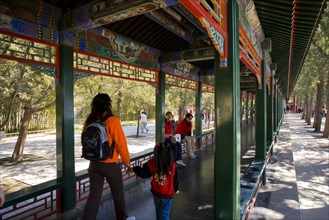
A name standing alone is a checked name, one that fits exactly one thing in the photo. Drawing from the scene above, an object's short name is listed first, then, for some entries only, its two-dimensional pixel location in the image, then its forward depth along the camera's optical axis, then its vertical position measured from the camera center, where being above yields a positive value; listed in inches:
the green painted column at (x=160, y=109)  257.0 -0.4
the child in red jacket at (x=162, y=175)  100.9 -30.2
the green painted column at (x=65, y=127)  145.6 -11.5
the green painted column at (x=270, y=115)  317.6 -9.5
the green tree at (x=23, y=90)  307.9 +27.9
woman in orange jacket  108.1 -24.9
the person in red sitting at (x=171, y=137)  239.1 -31.5
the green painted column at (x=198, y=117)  358.9 -13.3
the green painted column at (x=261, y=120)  215.8 -11.6
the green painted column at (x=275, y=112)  458.9 -9.0
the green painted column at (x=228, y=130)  97.3 -9.4
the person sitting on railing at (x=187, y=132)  288.4 -29.8
